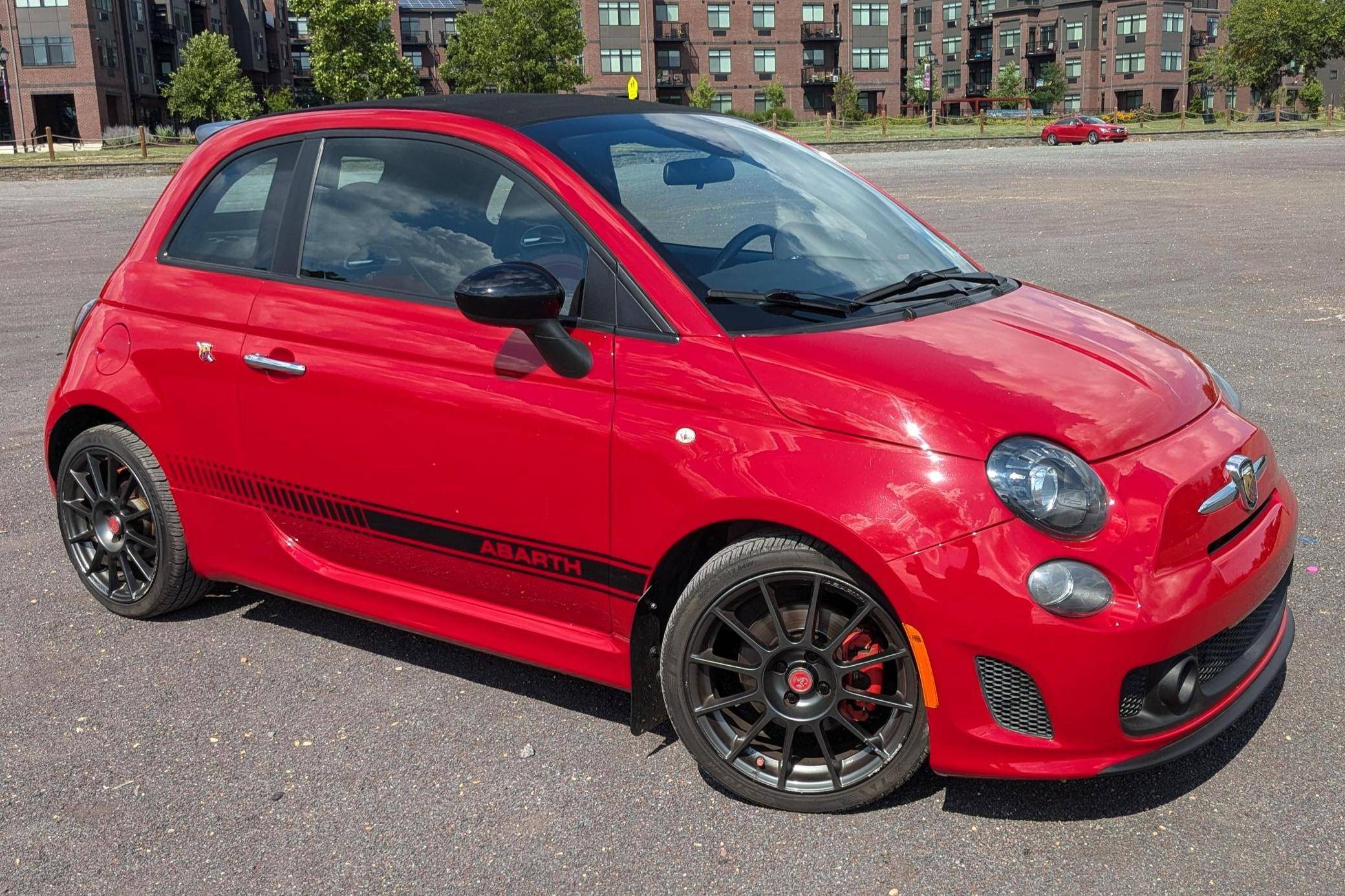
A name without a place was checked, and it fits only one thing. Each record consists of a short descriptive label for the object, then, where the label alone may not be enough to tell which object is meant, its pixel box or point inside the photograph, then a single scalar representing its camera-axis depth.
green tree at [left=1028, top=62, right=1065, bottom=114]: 108.62
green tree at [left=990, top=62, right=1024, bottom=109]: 111.62
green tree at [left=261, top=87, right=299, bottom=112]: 76.94
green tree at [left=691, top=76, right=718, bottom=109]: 86.25
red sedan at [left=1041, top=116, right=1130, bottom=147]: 54.00
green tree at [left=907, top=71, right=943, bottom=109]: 107.81
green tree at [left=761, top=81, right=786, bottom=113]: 92.38
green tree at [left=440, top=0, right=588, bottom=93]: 75.25
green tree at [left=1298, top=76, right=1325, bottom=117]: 82.12
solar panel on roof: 100.12
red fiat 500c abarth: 2.94
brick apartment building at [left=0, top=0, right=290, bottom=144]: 75.69
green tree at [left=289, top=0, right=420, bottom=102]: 66.81
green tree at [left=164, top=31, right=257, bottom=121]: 72.06
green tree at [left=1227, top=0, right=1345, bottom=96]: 87.94
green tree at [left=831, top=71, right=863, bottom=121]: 88.38
